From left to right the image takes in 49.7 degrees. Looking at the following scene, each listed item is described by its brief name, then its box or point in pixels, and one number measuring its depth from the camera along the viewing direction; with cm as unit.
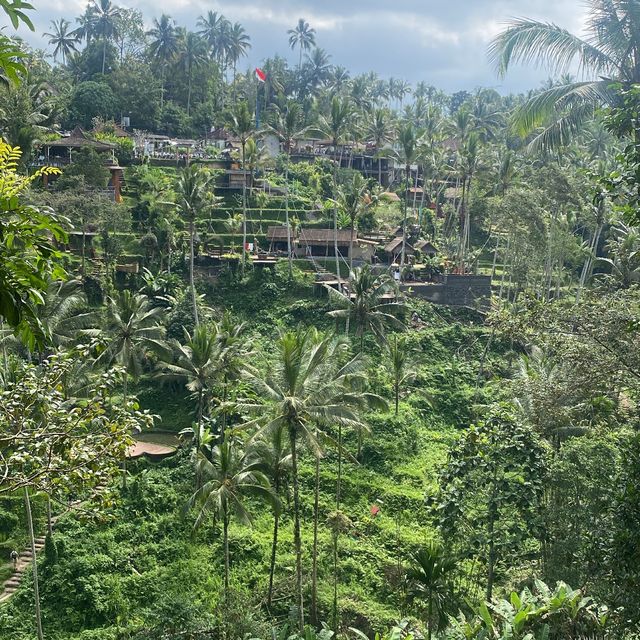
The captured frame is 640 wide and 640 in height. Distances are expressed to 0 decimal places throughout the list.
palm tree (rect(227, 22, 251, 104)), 8819
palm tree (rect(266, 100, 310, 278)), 4408
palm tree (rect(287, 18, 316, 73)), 10412
